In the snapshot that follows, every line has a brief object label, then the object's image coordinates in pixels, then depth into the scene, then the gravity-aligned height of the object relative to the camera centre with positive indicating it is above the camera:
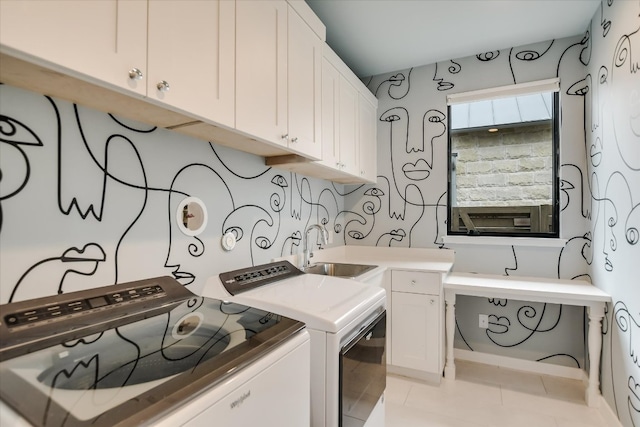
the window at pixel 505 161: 2.63 +0.47
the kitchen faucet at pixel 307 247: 2.33 -0.23
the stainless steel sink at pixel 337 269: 2.21 -0.38
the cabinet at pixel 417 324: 2.35 -0.80
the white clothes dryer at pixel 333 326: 1.19 -0.44
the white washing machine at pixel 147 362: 0.56 -0.33
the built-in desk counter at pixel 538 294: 2.10 -0.53
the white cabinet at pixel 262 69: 1.28 +0.63
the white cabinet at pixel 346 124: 2.08 +0.69
